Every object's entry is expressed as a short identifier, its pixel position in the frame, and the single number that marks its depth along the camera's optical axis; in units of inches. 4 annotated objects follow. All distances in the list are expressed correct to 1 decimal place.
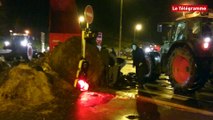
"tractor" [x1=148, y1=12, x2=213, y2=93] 340.0
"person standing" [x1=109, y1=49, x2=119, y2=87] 406.4
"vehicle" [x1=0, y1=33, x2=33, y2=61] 812.4
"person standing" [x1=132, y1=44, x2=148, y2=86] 419.2
